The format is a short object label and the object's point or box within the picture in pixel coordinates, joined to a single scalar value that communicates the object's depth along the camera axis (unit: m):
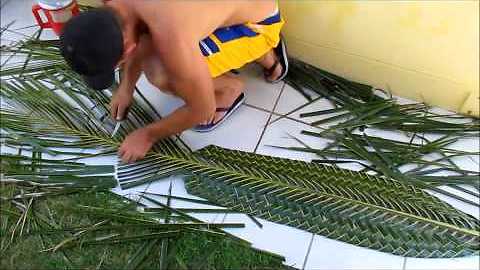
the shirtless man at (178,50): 0.93
